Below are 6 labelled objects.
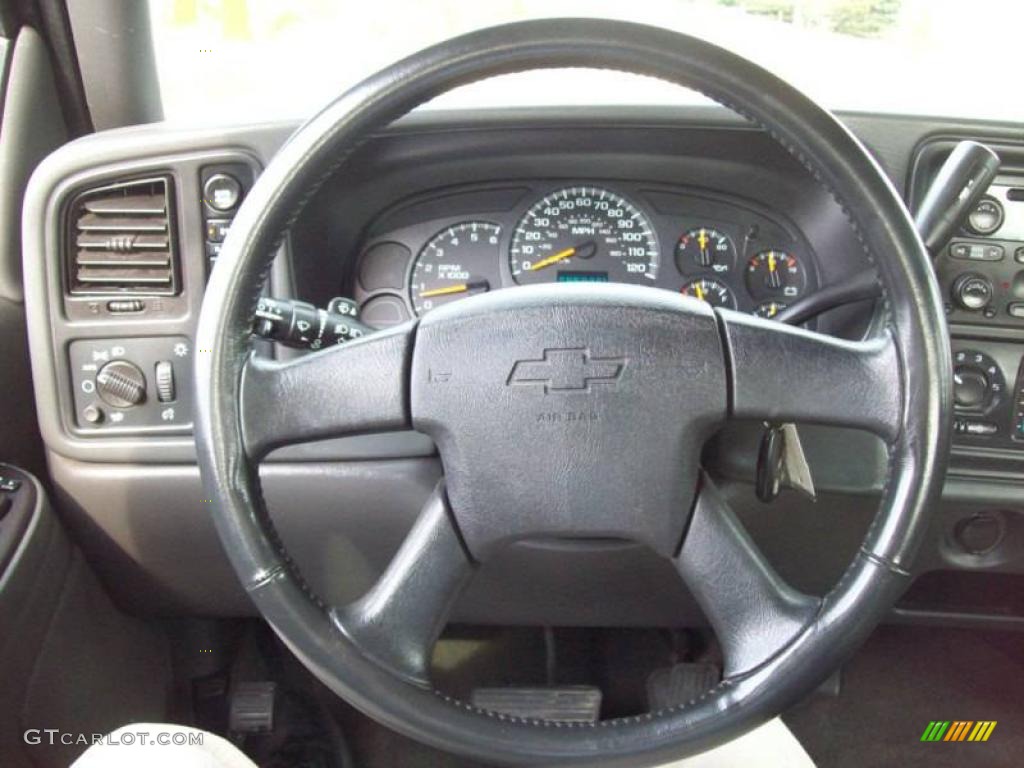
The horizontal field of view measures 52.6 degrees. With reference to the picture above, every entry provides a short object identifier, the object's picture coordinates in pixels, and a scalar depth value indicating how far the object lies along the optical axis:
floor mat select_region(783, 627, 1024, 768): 1.83
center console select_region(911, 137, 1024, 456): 1.37
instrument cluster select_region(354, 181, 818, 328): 1.48
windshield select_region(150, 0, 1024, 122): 1.40
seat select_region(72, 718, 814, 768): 1.01
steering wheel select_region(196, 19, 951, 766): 0.92
